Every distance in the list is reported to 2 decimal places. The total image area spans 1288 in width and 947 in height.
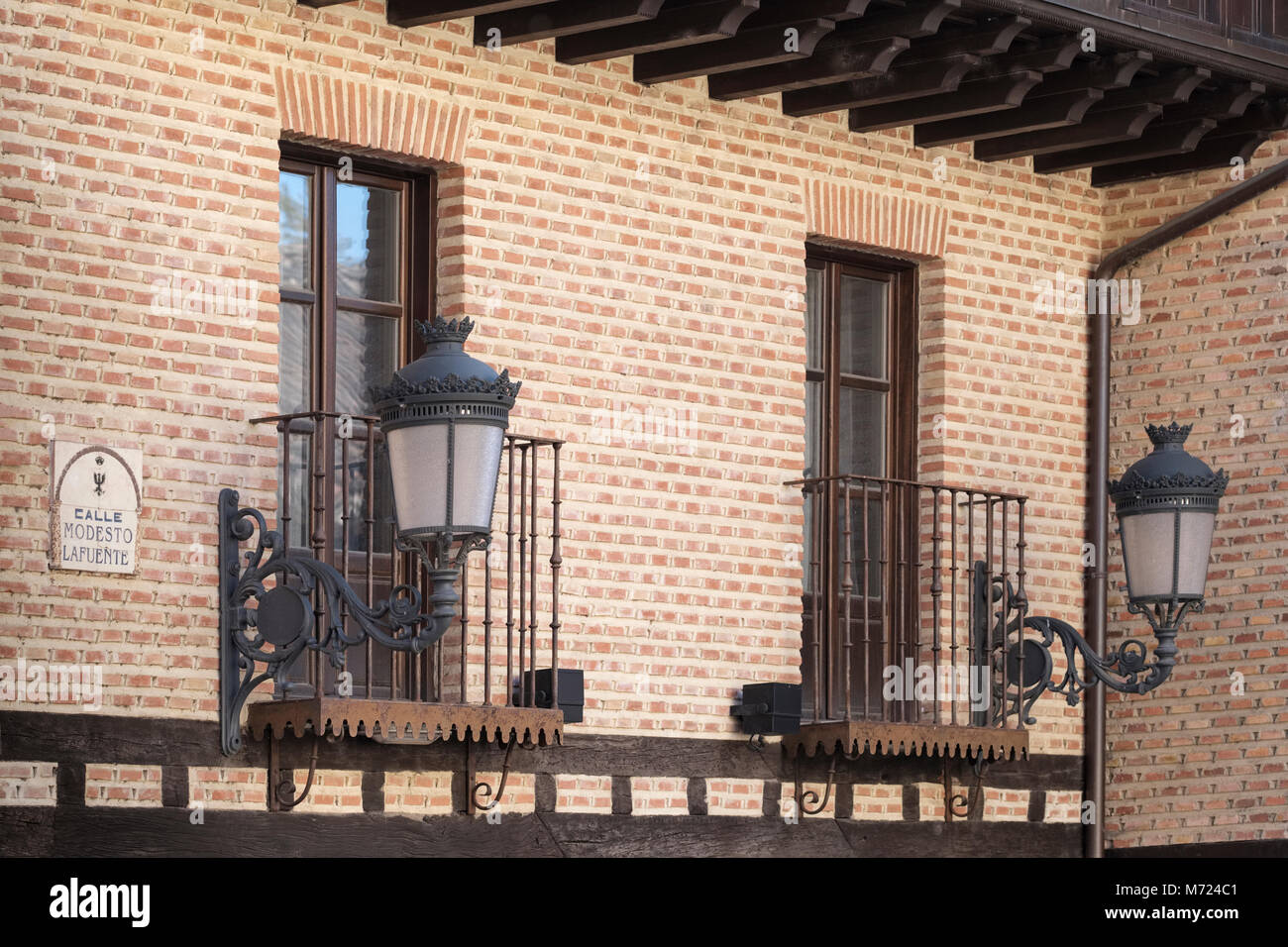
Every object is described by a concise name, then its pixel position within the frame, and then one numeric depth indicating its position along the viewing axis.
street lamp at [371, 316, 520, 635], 15.91
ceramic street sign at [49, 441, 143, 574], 15.86
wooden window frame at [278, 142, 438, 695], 17.88
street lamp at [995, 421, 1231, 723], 19.76
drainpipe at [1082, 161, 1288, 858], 22.00
